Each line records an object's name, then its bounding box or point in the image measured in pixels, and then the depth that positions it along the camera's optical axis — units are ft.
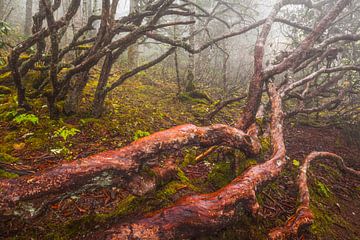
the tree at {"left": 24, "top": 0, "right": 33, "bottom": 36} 35.36
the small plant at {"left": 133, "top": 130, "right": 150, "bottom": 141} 13.76
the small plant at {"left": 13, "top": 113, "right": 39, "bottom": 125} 12.06
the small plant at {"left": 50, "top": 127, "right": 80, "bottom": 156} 10.97
